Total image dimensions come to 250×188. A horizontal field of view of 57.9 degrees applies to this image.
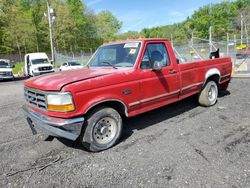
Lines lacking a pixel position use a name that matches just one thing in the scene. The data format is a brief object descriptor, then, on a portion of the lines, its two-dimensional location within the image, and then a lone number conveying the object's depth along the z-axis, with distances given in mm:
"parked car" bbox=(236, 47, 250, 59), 13569
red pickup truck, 3580
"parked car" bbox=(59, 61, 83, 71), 24017
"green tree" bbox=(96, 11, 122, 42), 63522
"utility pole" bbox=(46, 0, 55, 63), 28067
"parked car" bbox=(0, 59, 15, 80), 19419
